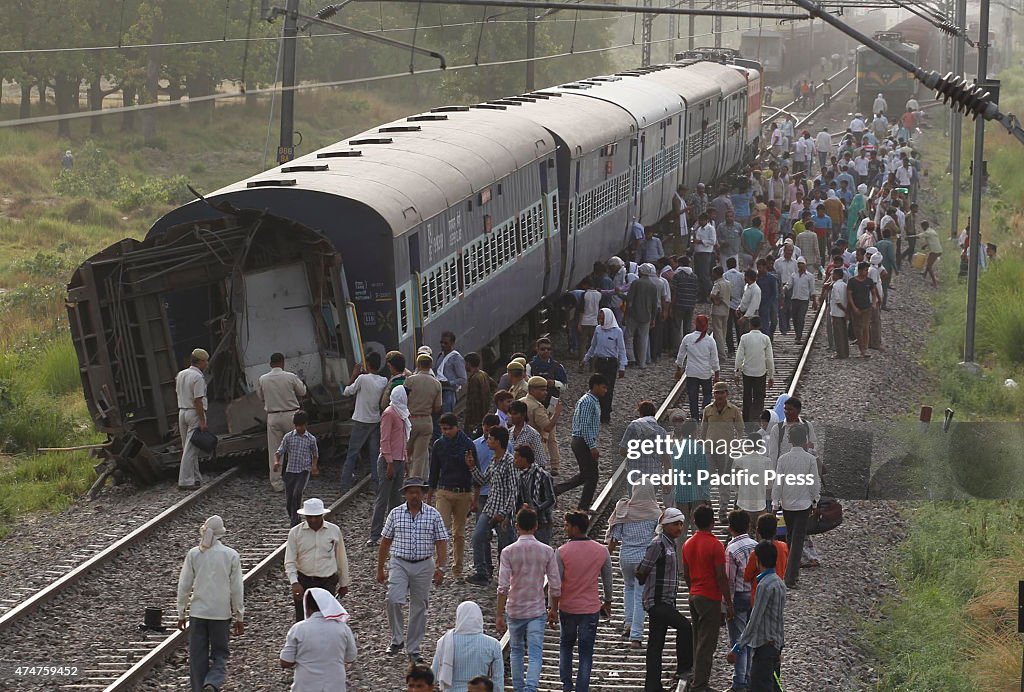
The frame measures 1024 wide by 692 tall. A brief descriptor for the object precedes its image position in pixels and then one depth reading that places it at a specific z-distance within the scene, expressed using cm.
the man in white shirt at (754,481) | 1327
